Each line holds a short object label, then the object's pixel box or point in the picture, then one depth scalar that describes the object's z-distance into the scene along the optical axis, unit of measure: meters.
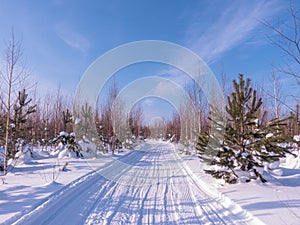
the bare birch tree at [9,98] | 7.11
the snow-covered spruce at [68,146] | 11.56
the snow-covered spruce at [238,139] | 5.42
